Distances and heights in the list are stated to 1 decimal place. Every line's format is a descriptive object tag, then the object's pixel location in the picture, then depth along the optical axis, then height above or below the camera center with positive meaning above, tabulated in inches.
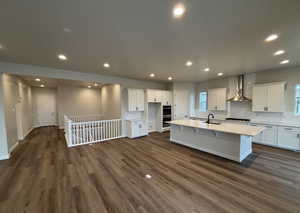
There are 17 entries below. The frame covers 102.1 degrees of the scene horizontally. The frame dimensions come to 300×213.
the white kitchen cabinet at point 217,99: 225.2 +4.0
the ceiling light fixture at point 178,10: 59.6 +46.9
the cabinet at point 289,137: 152.0 -47.5
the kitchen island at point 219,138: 126.9 -45.2
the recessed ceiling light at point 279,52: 114.6 +46.9
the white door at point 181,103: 266.7 -3.4
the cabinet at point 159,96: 237.8 +11.4
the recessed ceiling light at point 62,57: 121.0 +47.5
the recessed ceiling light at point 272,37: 87.2 +46.9
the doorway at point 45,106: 307.3 -8.9
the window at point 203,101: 264.4 +0.7
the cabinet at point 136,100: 219.1 +3.6
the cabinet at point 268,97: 165.8 +5.0
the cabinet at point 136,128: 216.1 -48.0
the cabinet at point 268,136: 167.0 -49.9
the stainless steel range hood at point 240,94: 198.1 +12.0
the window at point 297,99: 163.0 +1.3
